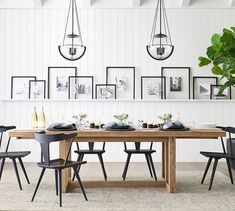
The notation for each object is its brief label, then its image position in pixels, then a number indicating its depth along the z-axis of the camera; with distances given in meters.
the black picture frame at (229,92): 7.59
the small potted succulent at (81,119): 5.22
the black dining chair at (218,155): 5.07
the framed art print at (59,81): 7.64
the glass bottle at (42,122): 5.30
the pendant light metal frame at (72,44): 5.10
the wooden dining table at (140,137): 4.73
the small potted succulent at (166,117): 5.24
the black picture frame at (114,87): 7.59
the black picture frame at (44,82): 7.62
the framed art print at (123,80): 7.61
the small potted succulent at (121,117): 5.08
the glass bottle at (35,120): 5.28
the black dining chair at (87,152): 5.60
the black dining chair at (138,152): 5.51
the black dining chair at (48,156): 4.17
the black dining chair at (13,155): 5.02
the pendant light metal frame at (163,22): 7.55
